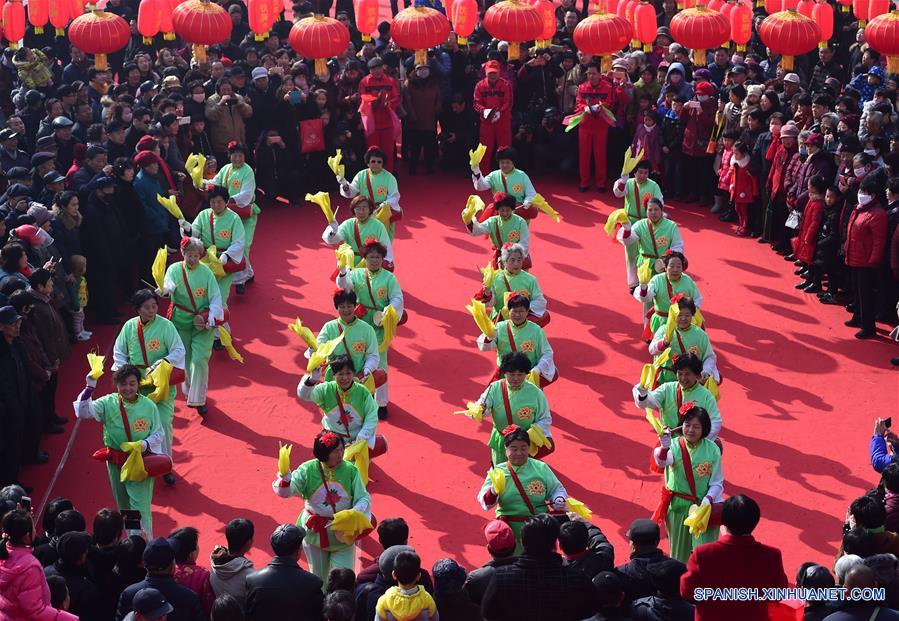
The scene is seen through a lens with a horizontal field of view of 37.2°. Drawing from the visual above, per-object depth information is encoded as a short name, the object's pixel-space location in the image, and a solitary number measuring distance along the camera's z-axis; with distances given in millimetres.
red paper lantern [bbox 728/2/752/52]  16469
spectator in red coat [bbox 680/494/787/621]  6934
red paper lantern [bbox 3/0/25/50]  16438
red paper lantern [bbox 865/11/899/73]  14547
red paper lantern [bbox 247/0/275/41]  16844
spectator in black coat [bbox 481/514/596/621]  6727
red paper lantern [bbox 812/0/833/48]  16469
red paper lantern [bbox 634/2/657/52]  16812
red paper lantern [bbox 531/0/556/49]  16453
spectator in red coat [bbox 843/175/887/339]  12406
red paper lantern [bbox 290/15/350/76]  15633
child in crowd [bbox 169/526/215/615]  7301
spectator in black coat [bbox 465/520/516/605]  7188
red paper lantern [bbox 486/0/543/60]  15539
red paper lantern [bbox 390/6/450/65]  15727
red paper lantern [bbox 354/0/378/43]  17031
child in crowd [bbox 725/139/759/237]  14875
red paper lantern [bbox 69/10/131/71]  15781
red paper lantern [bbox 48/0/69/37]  17000
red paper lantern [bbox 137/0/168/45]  16625
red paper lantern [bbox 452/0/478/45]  16922
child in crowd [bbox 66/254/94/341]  12406
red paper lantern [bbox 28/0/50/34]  16906
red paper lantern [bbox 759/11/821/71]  15281
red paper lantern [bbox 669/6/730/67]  15680
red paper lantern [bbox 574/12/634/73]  15391
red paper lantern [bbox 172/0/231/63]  15797
